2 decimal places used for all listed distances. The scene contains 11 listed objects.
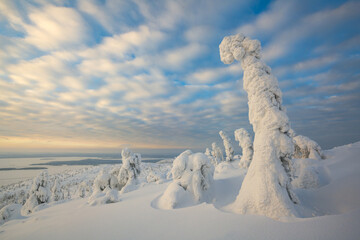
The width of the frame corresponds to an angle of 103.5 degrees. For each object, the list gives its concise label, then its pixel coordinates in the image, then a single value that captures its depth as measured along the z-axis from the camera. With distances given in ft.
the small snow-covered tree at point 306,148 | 49.69
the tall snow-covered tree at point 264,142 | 18.60
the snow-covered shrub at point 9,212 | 51.24
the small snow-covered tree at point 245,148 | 67.10
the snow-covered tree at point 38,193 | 58.79
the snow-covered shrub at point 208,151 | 167.50
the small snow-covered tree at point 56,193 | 88.51
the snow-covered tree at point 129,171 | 66.29
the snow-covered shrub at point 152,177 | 91.60
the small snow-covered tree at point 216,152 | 140.13
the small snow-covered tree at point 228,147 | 105.60
